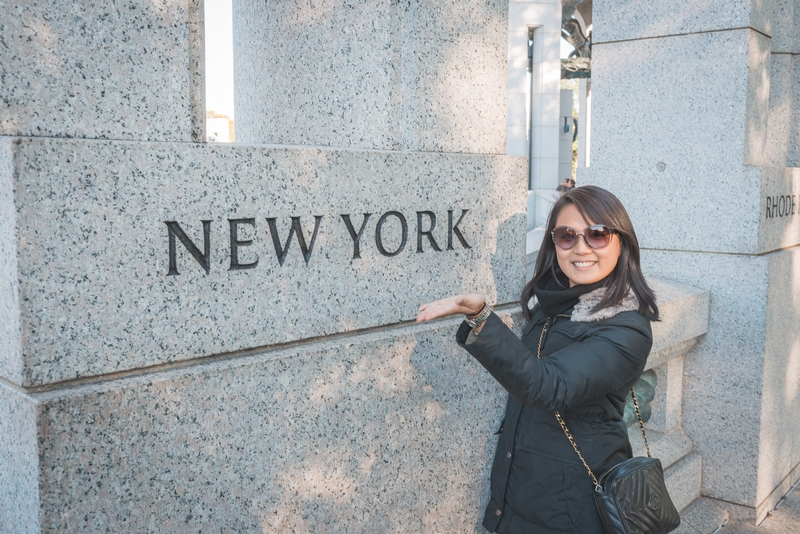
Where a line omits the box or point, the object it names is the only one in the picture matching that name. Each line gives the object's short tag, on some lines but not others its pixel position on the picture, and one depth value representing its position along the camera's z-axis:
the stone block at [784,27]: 5.68
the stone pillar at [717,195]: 4.54
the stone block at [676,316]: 4.07
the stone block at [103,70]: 1.92
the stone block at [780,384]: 4.64
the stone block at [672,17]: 4.52
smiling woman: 2.45
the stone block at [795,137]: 6.05
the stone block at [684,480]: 4.46
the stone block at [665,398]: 4.63
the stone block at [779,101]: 5.84
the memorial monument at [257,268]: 1.93
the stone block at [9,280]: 1.85
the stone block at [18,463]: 1.89
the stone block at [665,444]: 4.23
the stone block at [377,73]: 2.90
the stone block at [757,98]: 4.54
